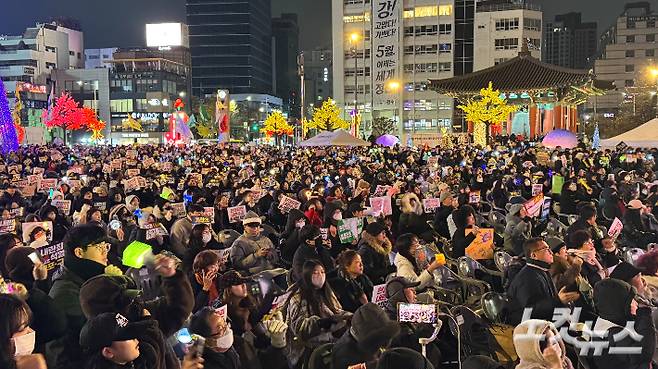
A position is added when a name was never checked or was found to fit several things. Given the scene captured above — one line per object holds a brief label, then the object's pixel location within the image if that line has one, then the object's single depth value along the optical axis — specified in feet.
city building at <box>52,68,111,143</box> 313.32
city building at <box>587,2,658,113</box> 342.64
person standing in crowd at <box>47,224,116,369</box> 13.12
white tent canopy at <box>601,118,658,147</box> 69.36
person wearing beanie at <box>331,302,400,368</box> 12.55
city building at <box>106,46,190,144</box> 313.32
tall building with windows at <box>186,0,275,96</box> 463.83
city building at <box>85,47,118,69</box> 399.69
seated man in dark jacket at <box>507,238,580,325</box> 17.10
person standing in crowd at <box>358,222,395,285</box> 23.04
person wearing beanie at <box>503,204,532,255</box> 27.61
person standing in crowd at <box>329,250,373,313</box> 19.00
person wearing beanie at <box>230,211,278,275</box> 23.06
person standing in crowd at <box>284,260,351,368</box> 15.62
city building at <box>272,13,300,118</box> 609.01
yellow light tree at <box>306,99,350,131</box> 205.48
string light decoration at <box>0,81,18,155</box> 104.58
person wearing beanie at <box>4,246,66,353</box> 13.28
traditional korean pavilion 125.49
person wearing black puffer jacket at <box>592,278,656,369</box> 13.97
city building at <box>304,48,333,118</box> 476.54
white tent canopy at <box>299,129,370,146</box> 76.54
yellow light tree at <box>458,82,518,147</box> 147.13
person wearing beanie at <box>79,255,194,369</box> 11.75
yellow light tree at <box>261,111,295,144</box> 238.89
